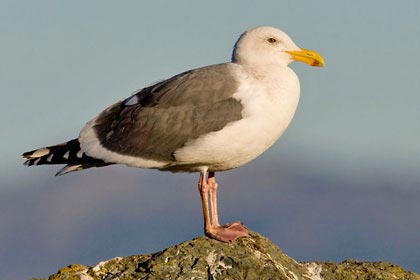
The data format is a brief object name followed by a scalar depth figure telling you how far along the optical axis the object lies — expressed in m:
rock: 17.17
